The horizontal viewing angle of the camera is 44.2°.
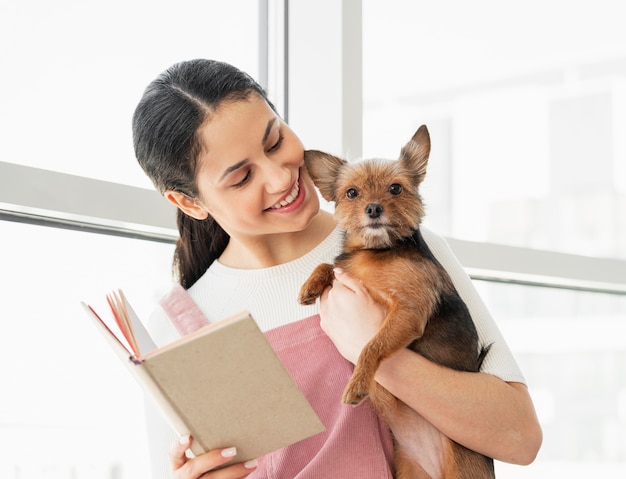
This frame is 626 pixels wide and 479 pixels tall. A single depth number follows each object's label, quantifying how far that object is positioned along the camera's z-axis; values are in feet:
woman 4.92
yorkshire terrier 5.22
